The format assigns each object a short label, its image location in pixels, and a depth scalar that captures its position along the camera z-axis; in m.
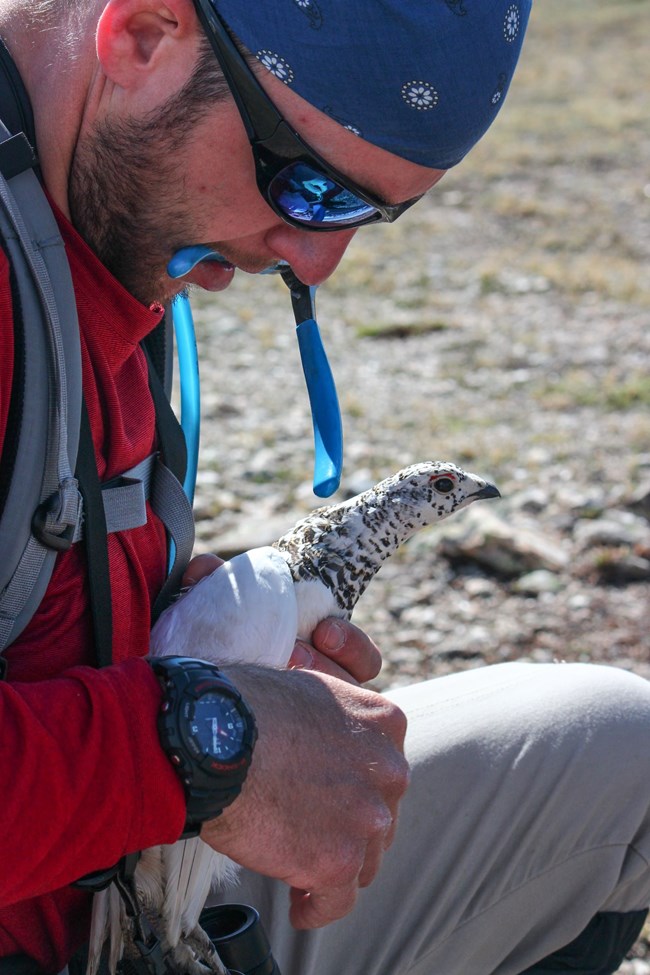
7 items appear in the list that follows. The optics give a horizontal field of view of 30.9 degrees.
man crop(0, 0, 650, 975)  1.49
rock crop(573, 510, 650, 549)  4.80
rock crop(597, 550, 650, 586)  4.62
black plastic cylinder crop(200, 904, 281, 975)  1.87
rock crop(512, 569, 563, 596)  4.53
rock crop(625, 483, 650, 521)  5.03
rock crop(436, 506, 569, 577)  4.66
